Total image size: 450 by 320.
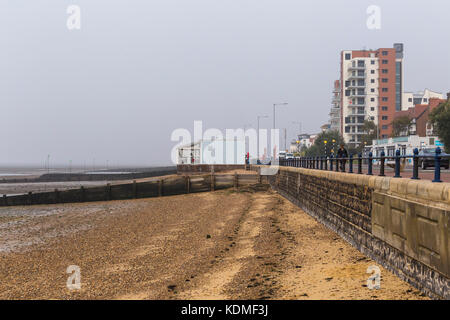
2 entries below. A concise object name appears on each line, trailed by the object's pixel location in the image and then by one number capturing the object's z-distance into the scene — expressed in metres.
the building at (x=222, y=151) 82.12
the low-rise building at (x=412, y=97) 131.88
